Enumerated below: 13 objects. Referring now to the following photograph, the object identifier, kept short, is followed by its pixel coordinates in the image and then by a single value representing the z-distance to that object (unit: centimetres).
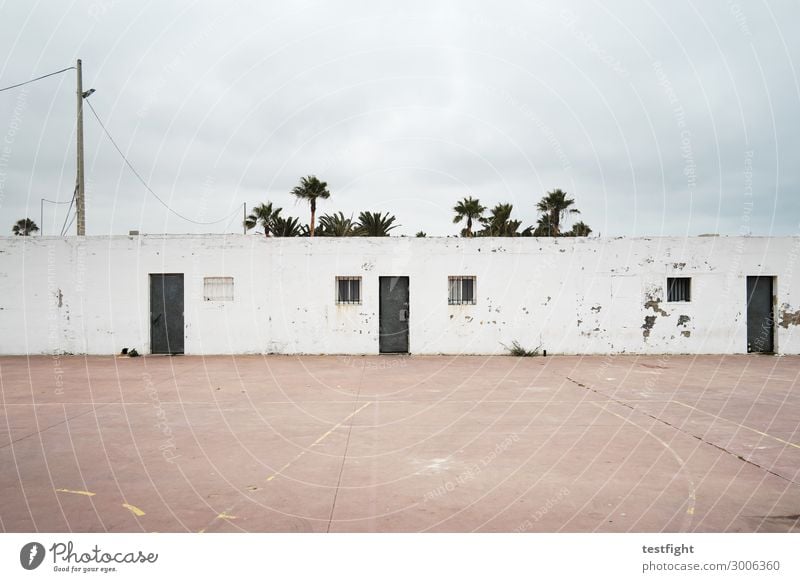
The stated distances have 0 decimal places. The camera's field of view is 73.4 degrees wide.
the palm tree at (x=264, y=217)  3524
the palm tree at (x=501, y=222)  3348
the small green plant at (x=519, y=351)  1482
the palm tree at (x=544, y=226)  3512
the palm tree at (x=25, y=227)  6056
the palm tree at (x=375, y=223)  2638
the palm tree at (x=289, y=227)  3056
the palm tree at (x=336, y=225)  2814
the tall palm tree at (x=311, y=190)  3500
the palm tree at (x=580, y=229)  3701
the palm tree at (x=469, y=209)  4075
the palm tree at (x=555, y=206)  3525
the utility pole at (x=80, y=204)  1610
